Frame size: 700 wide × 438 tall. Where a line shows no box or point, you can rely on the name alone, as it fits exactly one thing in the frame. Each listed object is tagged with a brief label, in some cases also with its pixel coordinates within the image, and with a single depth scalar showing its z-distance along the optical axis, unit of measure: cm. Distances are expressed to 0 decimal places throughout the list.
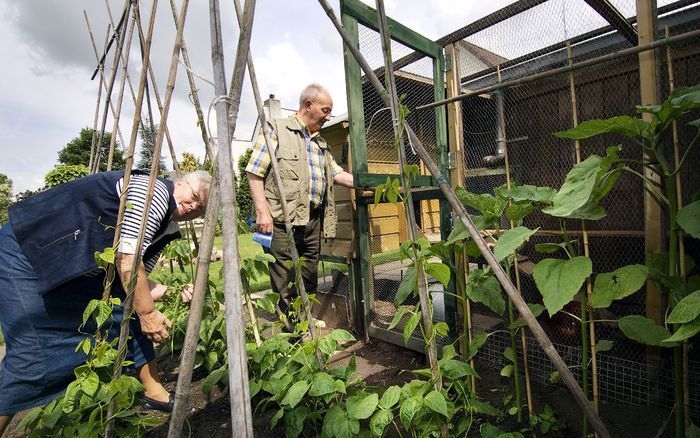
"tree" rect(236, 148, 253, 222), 1857
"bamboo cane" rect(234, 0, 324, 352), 168
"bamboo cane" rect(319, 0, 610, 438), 107
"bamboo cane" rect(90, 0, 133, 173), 194
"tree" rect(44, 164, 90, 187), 794
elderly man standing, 266
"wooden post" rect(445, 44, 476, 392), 205
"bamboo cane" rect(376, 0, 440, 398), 118
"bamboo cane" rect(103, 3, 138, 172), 171
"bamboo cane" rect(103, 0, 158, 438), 146
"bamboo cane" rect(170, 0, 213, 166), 165
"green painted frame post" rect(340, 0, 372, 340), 248
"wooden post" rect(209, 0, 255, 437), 85
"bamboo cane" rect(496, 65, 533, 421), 163
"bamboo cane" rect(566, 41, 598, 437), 136
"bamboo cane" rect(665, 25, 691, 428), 120
